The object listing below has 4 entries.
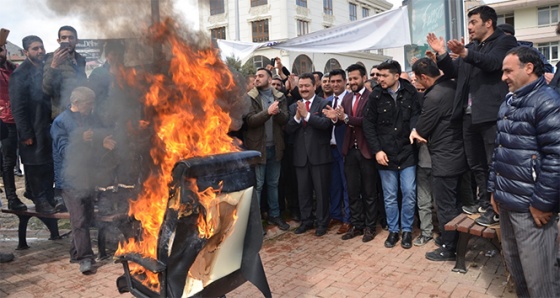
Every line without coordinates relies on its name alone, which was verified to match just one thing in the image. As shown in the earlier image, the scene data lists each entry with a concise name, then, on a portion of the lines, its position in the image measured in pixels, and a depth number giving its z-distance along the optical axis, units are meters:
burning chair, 2.81
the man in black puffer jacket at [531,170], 3.22
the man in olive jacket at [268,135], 6.32
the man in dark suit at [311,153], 6.33
